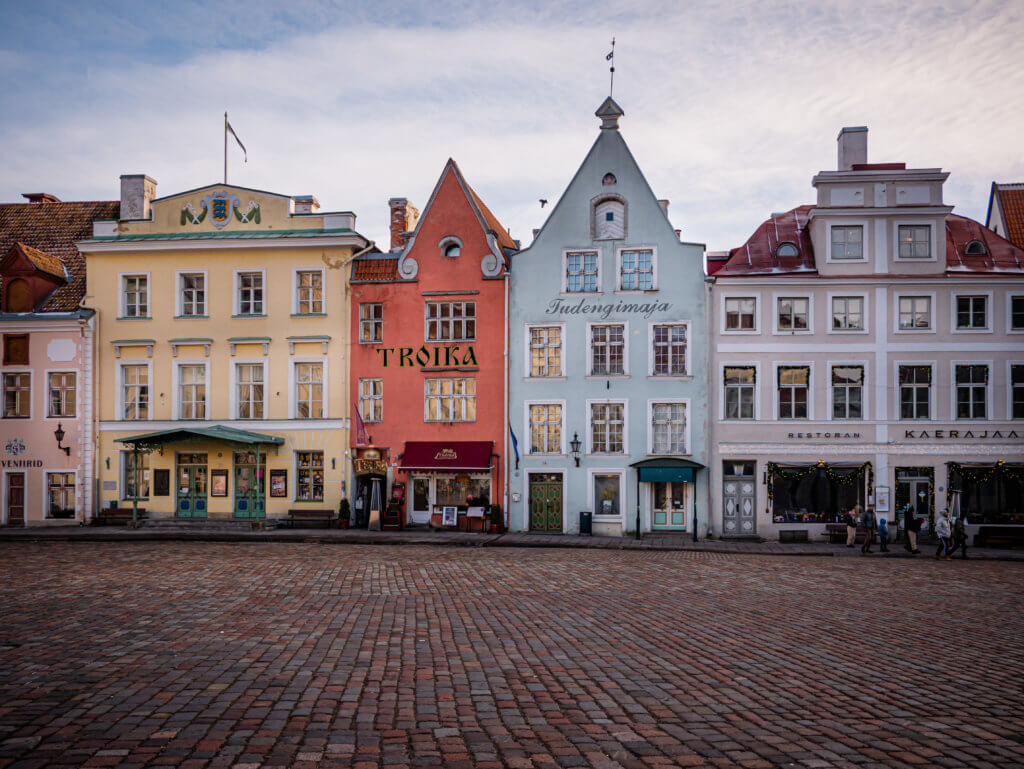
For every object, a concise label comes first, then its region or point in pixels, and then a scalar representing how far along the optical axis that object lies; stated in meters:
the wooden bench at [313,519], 32.44
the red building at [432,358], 32.66
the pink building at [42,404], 33.69
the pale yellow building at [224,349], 33.25
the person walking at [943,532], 25.95
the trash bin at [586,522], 30.94
